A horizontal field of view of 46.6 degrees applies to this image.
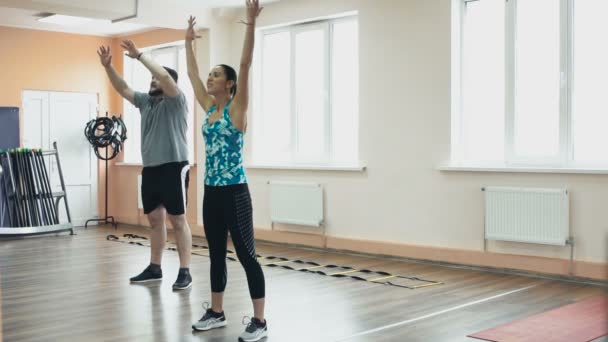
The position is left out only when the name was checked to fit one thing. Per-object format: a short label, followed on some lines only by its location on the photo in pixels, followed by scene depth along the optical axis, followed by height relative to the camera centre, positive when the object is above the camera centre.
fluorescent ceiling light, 8.37 +1.75
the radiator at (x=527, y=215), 5.38 -0.42
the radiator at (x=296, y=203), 7.18 -0.42
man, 4.75 +0.06
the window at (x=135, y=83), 9.39 +1.12
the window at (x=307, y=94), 7.25 +0.74
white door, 9.15 +0.35
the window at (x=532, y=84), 5.44 +0.63
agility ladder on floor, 5.28 -0.89
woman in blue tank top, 3.43 -0.10
